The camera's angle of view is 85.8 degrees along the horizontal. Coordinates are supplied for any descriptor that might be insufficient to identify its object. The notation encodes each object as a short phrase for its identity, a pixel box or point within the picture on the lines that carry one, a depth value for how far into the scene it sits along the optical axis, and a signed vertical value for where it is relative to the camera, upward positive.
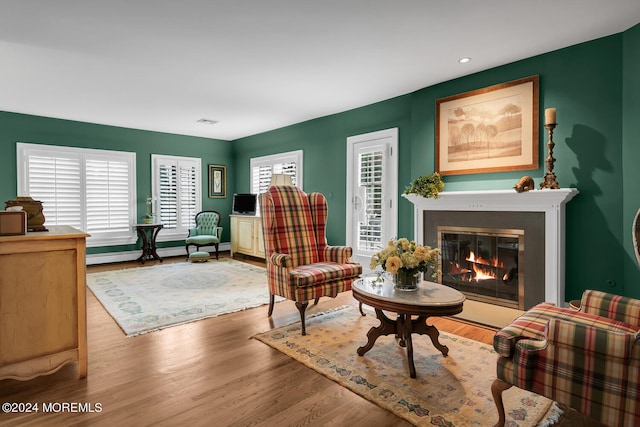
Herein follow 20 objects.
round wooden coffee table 2.24 -0.62
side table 6.60 -0.54
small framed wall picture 7.94 +0.72
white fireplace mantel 3.09 +0.02
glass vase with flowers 2.47 -0.36
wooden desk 2.09 -0.58
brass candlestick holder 3.16 +0.41
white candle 3.12 +0.88
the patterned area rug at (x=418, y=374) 1.92 -1.11
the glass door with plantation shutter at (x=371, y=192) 4.84 +0.30
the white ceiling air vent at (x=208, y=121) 6.21 +1.67
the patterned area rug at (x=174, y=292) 3.53 -1.04
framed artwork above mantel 3.45 +0.90
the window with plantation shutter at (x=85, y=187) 5.86 +0.46
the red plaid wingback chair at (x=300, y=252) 3.13 -0.41
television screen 7.35 +0.18
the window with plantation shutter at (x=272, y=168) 6.42 +0.90
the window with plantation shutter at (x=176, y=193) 7.18 +0.41
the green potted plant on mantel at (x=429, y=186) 3.86 +0.30
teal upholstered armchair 7.05 -0.33
